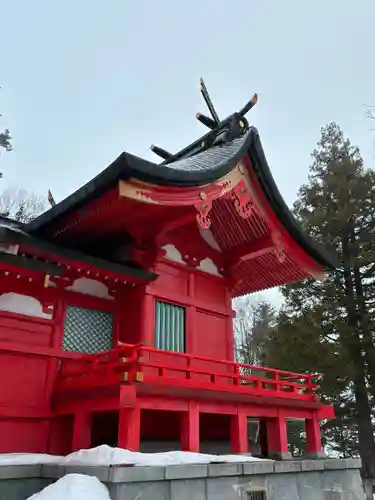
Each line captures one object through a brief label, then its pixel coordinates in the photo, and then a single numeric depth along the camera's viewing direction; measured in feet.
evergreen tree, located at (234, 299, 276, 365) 94.12
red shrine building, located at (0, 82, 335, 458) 23.93
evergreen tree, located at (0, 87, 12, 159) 86.79
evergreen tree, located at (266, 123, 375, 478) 56.54
